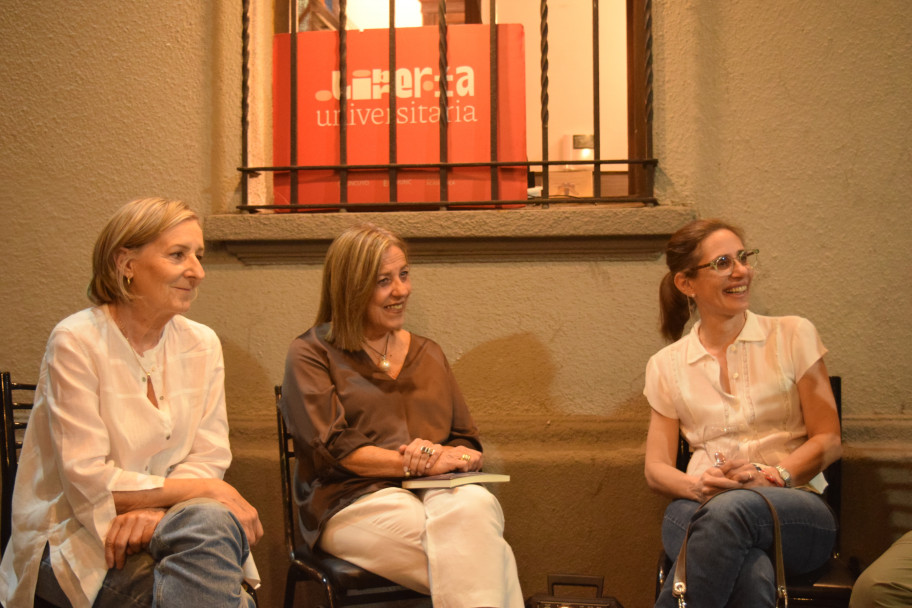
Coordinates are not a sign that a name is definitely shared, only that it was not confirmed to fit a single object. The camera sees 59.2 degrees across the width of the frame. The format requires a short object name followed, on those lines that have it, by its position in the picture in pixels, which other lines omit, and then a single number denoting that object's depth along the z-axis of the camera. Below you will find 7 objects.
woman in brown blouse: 2.53
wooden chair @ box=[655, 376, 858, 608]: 2.46
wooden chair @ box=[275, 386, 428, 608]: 2.57
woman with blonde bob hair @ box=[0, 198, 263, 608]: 2.17
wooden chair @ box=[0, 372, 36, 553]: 2.54
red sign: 3.61
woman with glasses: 2.50
